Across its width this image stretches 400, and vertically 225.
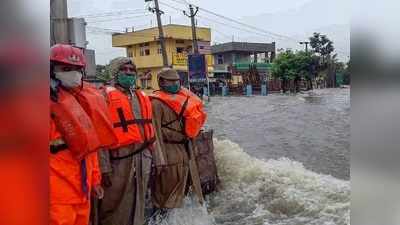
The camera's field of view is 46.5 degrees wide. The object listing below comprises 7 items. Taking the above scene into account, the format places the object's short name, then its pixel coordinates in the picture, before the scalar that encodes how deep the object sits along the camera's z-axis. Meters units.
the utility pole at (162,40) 16.32
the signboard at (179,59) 15.94
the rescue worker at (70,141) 2.20
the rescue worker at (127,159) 3.29
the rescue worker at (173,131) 4.19
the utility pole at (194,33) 15.86
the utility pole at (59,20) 3.70
